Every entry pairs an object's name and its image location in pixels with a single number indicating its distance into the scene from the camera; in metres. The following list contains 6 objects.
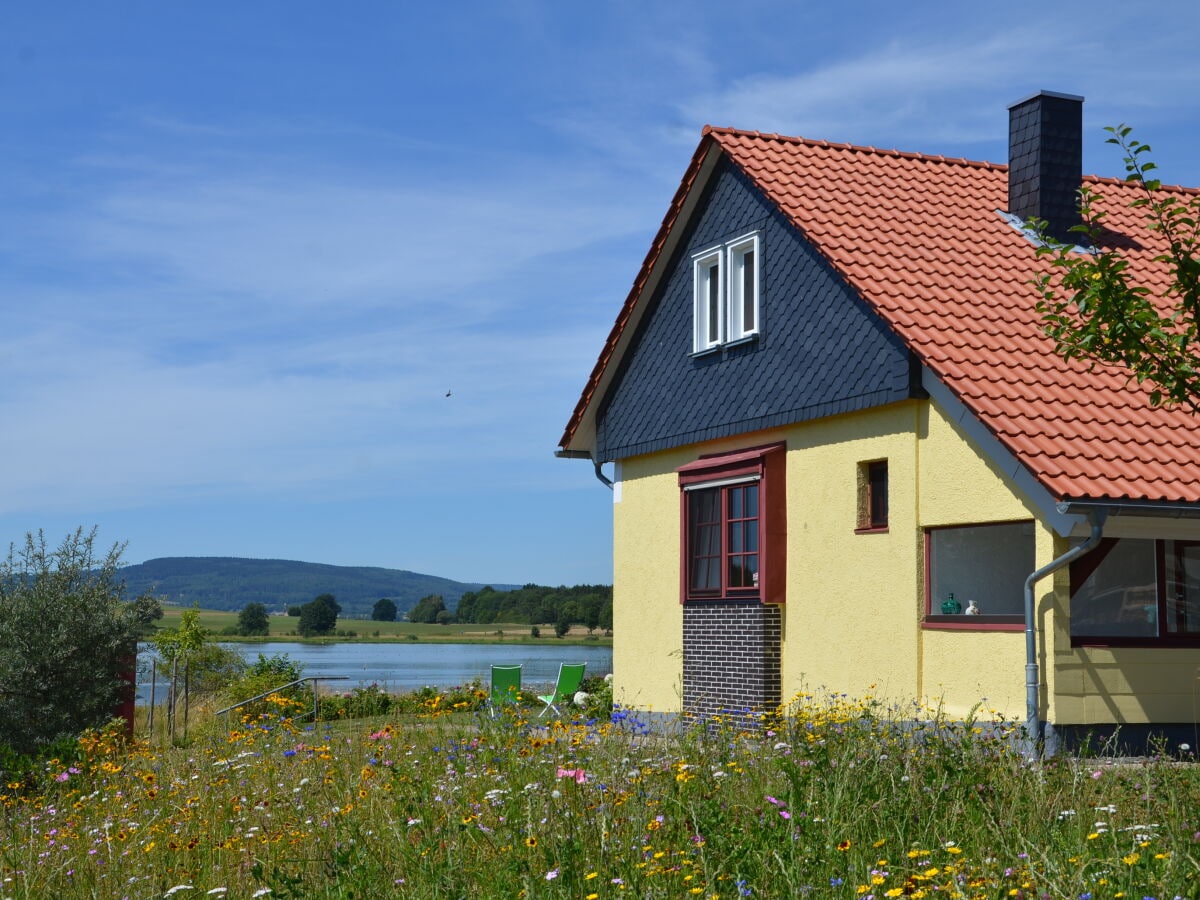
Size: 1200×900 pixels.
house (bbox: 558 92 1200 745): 13.09
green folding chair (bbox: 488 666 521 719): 22.72
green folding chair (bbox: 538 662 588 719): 24.08
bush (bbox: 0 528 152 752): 16.06
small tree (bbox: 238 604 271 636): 66.06
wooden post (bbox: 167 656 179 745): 20.96
